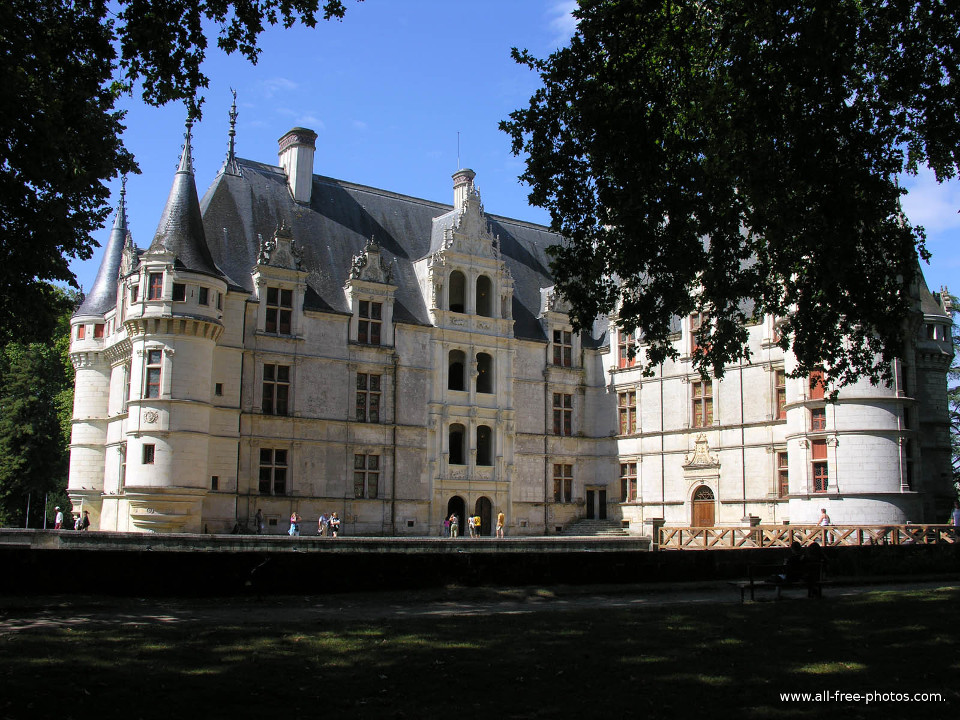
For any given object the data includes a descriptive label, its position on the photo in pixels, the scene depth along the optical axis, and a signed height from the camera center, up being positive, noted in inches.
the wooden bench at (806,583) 611.8 -62.5
